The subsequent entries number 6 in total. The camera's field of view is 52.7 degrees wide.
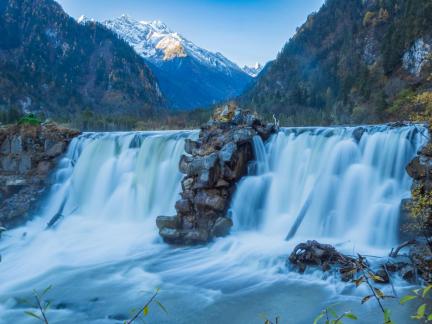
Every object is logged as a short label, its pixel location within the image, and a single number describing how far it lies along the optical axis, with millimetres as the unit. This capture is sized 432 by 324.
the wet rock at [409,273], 11912
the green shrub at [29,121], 29547
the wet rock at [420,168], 15195
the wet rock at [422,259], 11781
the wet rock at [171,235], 18328
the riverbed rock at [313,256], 13422
